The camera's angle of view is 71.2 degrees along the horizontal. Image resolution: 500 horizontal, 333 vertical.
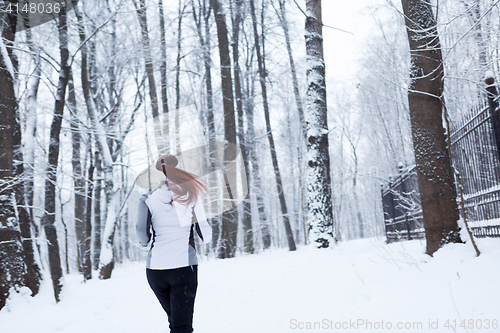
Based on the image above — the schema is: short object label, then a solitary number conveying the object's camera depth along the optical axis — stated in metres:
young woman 2.74
